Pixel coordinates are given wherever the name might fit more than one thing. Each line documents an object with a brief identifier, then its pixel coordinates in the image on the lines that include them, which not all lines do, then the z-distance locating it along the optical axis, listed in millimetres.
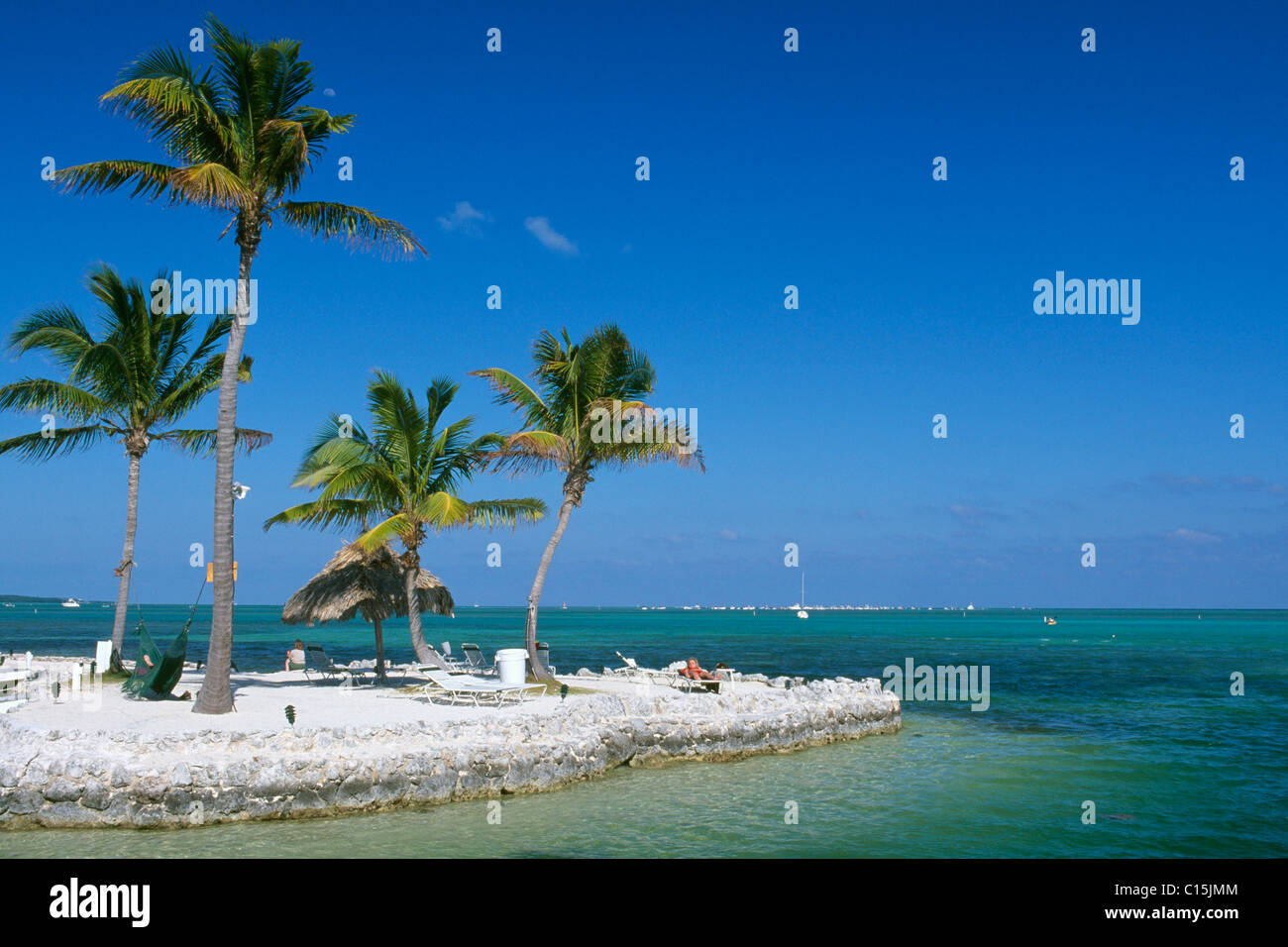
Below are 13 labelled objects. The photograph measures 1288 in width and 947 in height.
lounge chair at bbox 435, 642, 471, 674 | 20594
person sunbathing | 20734
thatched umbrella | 20422
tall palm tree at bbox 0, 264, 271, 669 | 18688
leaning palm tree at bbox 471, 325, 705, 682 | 19438
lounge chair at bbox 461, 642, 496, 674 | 20250
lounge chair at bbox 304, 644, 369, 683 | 20016
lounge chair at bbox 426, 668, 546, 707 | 15648
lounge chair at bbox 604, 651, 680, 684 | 21641
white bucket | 17344
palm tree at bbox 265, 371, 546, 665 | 19984
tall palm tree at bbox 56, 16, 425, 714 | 13211
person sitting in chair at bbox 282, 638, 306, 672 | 22484
